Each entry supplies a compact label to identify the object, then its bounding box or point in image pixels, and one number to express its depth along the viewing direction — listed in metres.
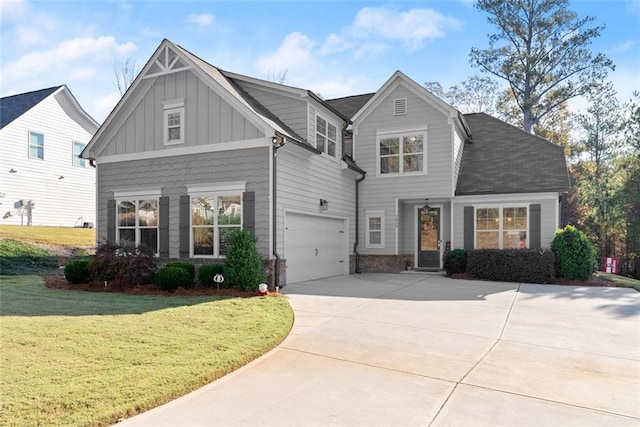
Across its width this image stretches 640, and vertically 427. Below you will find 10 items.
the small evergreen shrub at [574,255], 12.57
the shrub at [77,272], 11.14
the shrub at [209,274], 10.09
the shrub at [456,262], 14.03
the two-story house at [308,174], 11.34
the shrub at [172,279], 10.01
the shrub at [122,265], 10.55
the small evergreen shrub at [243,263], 9.75
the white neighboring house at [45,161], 19.48
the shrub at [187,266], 10.42
